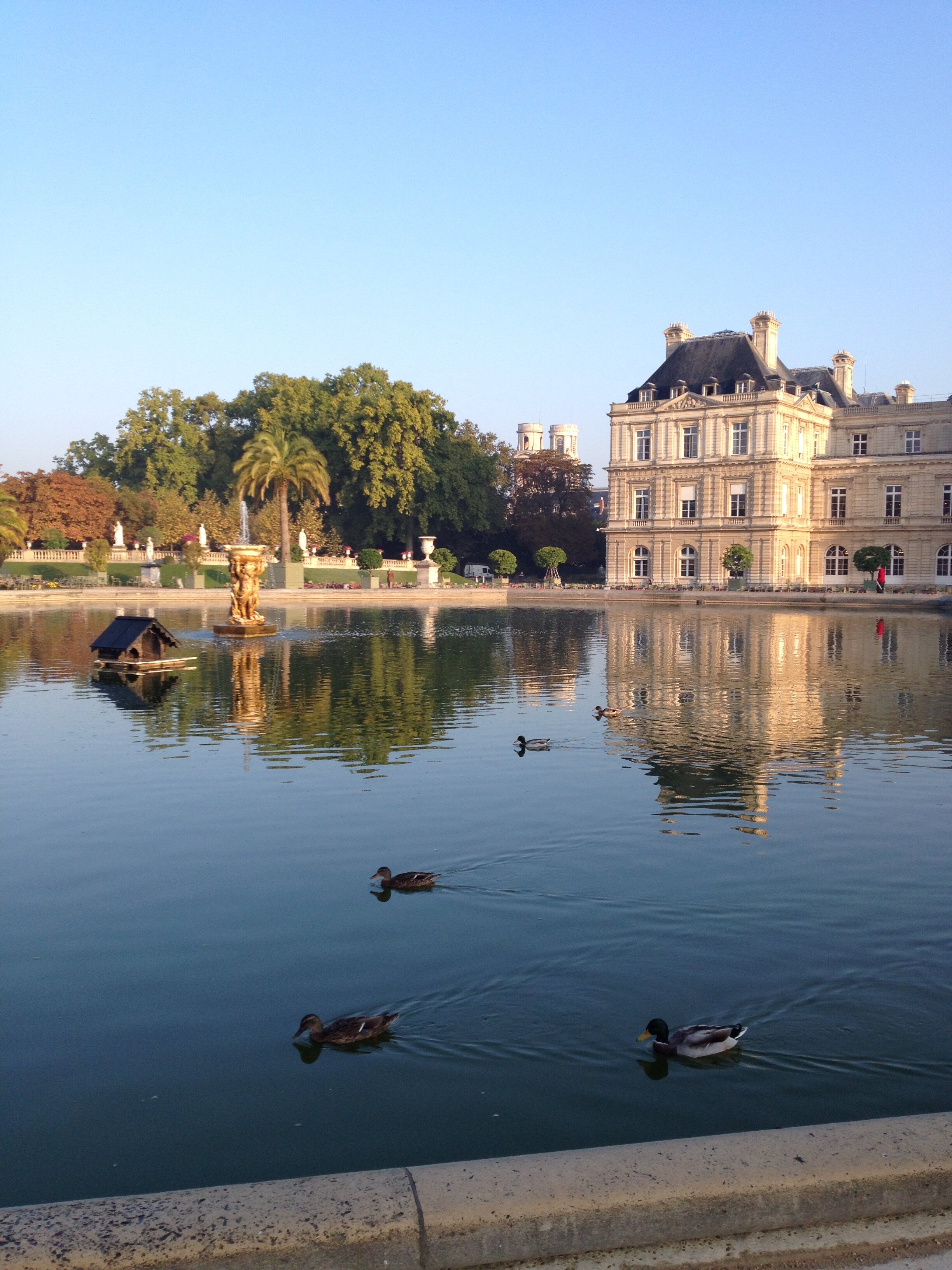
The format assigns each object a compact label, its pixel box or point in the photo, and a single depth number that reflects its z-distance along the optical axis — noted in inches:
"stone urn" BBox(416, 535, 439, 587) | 2906.0
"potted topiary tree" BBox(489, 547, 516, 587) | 2999.5
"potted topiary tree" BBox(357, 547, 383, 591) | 2822.3
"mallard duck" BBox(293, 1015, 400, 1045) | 260.8
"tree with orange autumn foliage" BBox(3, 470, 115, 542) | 2886.3
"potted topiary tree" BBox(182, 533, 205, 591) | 2541.8
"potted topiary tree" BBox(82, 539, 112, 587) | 2490.2
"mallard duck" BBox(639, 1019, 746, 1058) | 251.0
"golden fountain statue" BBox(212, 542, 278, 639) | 1355.8
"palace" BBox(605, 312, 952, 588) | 2780.5
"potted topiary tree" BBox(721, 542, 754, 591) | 2694.4
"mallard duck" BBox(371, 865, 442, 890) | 365.7
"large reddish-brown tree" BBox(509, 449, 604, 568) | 3457.2
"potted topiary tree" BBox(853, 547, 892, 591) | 2512.3
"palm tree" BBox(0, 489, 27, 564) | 2086.6
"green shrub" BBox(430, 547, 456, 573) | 3019.2
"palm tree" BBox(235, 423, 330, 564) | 2689.5
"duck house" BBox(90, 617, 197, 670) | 984.3
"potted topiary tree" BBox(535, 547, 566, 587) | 3014.3
